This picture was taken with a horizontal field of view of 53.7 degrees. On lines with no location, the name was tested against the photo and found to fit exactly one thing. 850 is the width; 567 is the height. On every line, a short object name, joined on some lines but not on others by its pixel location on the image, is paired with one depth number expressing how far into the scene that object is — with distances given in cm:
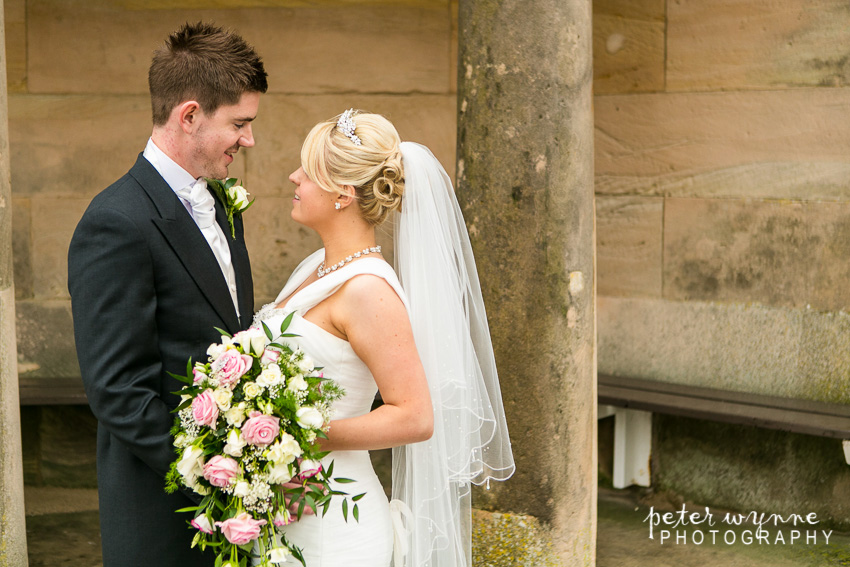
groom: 234
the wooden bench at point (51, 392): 553
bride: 257
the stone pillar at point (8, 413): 380
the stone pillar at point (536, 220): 391
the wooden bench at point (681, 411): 509
